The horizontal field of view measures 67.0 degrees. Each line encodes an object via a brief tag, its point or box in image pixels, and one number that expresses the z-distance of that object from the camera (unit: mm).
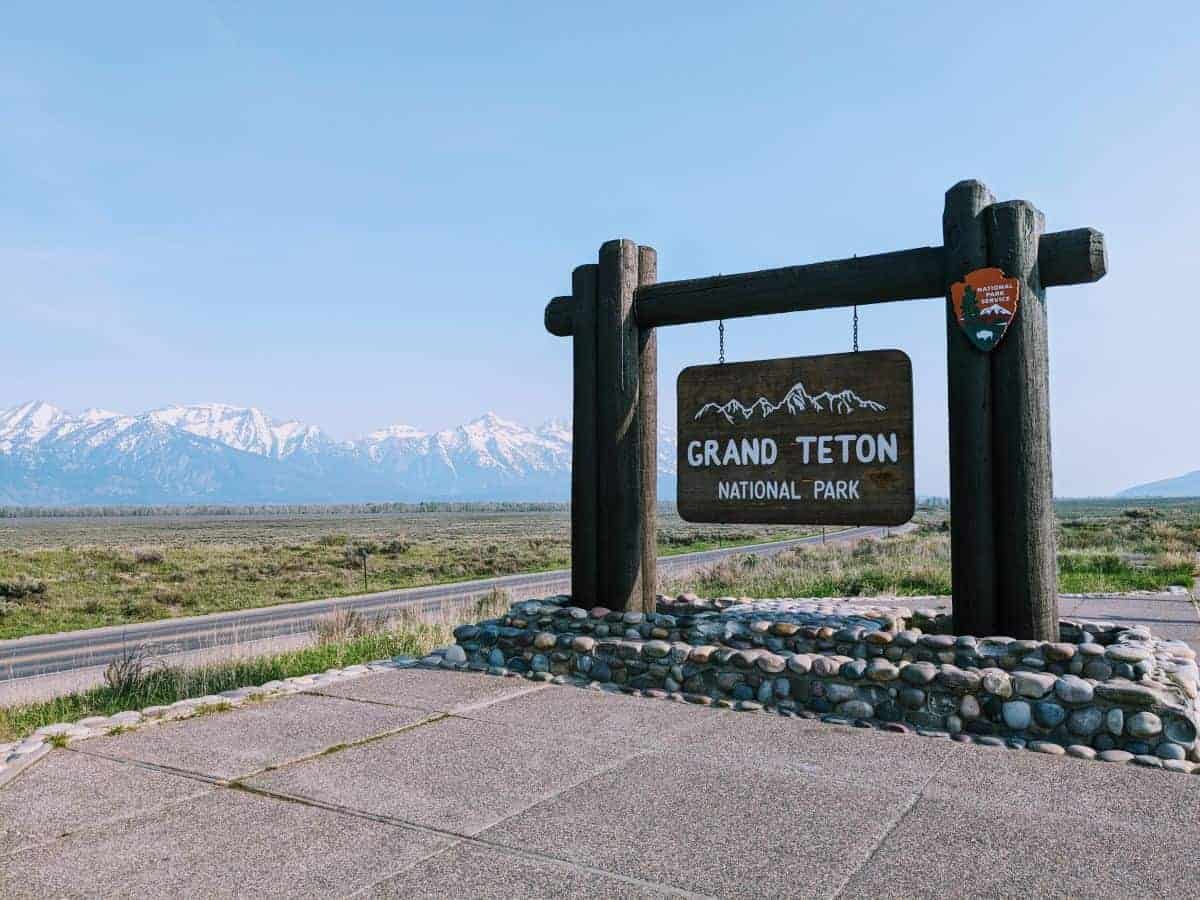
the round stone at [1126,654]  5840
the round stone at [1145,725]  5227
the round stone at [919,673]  5895
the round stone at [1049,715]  5496
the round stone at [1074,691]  5434
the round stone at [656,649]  6988
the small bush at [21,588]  24797
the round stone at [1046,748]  5320
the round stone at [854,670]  6172
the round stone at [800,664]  6378
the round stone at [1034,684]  5562
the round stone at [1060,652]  6027
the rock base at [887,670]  5387
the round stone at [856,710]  6090
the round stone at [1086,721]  5395
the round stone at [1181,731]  5191
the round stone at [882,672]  6057
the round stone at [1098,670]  5930
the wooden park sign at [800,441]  7301
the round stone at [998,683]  5664
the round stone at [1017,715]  5582
